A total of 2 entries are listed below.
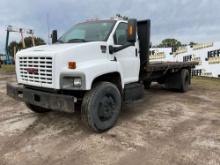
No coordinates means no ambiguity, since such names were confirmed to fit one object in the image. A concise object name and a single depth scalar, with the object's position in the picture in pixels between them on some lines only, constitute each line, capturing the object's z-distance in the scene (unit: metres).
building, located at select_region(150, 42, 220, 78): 11.96
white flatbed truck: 3.01
